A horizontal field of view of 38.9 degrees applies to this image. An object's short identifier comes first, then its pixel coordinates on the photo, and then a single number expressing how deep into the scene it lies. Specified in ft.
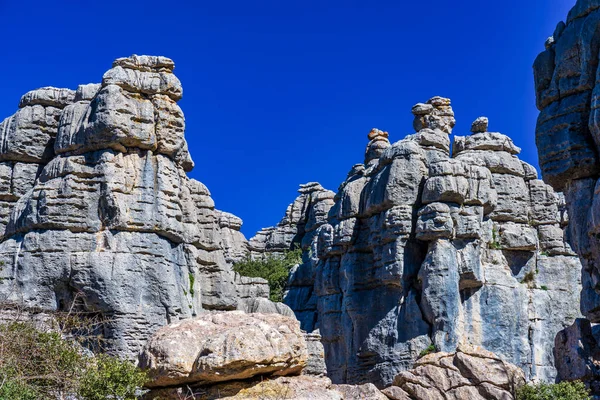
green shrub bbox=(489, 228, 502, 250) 98.43
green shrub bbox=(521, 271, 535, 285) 101.92
